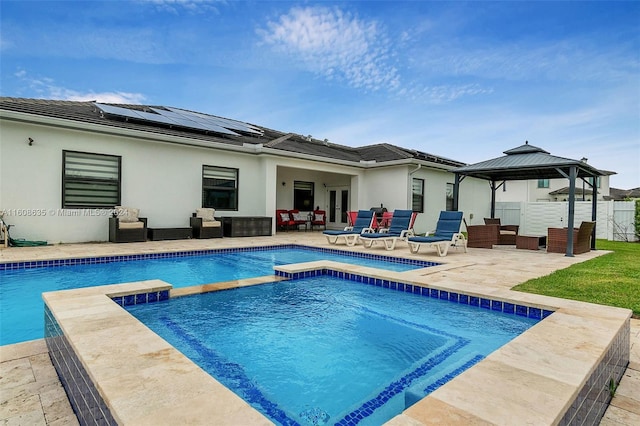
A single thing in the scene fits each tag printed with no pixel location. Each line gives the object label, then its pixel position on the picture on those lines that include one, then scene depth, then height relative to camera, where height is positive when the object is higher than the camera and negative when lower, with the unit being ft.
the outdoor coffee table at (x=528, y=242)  32.76 -2.52
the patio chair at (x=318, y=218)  54.90 -1.10
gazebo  28.73 +4.25
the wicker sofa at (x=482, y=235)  33.73 -2.00
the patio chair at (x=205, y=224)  37.40 -1.62
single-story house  29.09 +4.27
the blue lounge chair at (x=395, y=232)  31.40 -1.82
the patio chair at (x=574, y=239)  29.40 -1.95
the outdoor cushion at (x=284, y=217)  50.58 -0.96
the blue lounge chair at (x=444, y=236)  27.70 -1.86
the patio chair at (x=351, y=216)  43.78 -0.55
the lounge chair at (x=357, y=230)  34.19 -1.77
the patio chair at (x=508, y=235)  36.91 -2.12
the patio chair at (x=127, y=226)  31.78 -1.69
